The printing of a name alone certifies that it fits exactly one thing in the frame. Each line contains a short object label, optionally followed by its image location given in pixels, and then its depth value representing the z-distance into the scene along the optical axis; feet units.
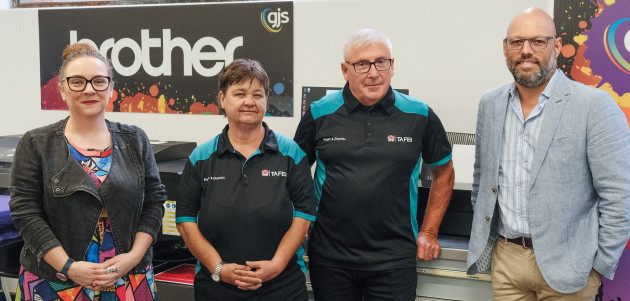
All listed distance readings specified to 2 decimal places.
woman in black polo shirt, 5.44
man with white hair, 5.77
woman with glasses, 5.14
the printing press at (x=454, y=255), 6.31
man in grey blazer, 5.12
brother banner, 8.79
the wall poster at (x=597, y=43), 6.83
